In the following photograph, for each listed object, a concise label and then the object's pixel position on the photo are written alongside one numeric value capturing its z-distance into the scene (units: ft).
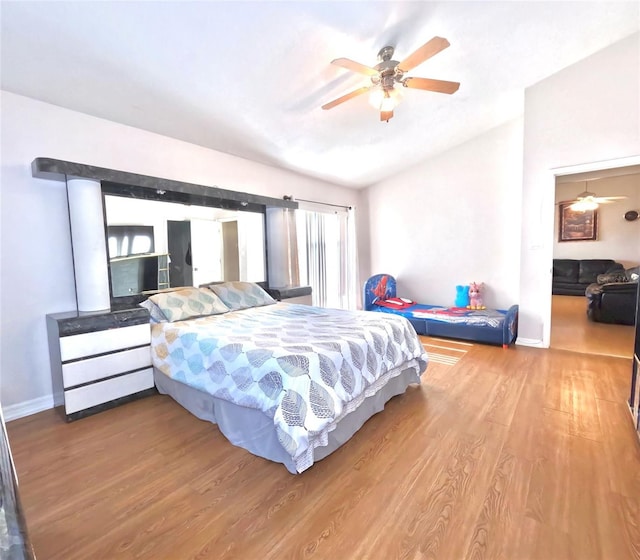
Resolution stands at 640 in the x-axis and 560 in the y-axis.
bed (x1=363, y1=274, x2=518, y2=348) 12.86
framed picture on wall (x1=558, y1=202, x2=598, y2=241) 22.91
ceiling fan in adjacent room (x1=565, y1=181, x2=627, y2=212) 20.30
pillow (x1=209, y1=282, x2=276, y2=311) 10.99
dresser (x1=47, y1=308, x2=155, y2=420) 7.63
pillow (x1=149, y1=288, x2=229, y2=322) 9.33
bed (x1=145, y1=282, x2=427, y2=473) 5.70
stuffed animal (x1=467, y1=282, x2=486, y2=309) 15.50
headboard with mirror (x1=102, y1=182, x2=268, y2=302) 9.78
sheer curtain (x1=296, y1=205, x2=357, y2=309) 16.05
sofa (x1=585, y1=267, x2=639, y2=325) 14.94
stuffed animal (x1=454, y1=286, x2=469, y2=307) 15.96
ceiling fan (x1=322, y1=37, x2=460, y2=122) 6.95
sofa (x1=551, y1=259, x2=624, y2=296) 21.85
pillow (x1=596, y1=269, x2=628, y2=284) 17.20
